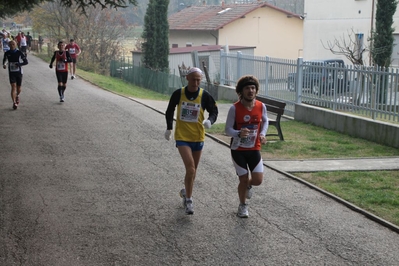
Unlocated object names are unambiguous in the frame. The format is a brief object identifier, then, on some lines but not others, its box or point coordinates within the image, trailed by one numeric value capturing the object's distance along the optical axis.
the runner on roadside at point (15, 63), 16.91
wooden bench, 14.05
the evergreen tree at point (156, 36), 37.66
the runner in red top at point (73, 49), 27.45
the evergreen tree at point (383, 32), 28.86
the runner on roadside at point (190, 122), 7.94
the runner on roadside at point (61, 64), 19.11
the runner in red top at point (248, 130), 7.59
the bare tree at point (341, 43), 39.00
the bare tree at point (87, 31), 43.38
